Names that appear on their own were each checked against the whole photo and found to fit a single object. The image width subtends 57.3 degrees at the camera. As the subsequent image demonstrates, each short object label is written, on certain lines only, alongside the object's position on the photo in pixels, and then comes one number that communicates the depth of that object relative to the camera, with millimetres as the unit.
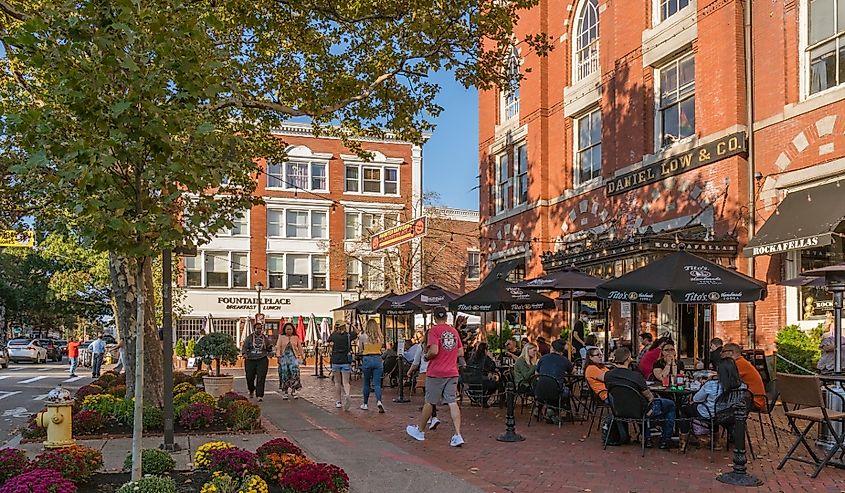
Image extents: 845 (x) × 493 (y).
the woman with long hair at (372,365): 14414
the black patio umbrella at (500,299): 14492
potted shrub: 16062
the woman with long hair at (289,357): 17234
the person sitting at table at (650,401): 9461
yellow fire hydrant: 8758
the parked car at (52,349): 49531
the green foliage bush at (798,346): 13812
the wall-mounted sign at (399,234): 23523
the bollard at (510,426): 10493
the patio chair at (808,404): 8203
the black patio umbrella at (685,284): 10758
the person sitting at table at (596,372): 10652
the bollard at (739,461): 7832
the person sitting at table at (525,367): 13016
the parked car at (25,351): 42938
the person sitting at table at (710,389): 9117
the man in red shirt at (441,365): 10281
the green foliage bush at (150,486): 5965
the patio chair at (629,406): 9461
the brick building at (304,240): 47812
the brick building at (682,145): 14562
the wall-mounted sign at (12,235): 19369
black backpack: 9945
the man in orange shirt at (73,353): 29594
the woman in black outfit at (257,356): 16430
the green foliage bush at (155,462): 7172
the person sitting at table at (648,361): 11492
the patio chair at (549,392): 11742
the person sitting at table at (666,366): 10758
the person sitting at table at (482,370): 14188
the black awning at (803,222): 13195
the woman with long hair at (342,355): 14641
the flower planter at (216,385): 15094
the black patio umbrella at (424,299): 18250
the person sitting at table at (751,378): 9844
